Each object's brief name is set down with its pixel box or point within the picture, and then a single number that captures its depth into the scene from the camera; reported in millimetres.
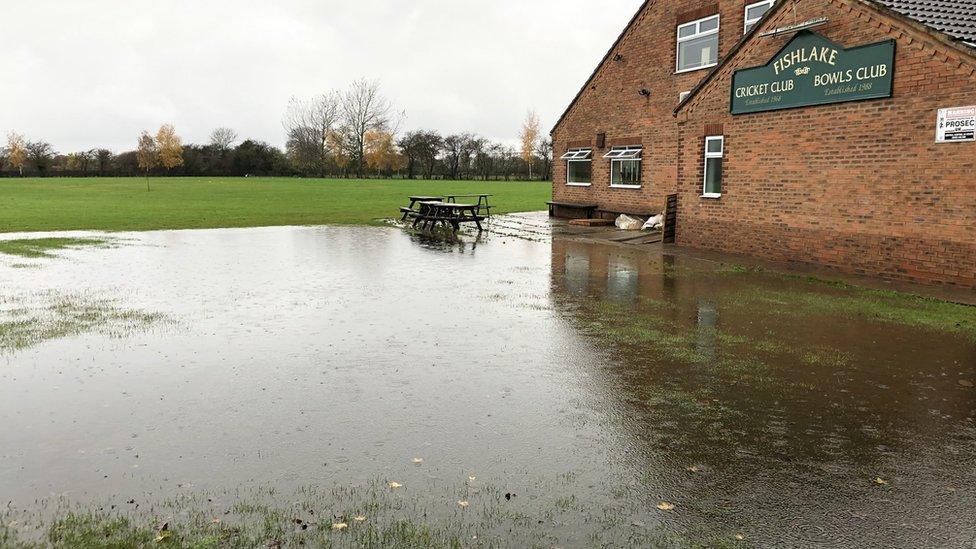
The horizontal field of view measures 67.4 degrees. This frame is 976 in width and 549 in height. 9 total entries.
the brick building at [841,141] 11141
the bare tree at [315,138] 89188
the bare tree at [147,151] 68562
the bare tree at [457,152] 90625
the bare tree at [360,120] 89812
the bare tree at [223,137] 103312
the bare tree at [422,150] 90938
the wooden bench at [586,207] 24381
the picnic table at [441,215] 20734
